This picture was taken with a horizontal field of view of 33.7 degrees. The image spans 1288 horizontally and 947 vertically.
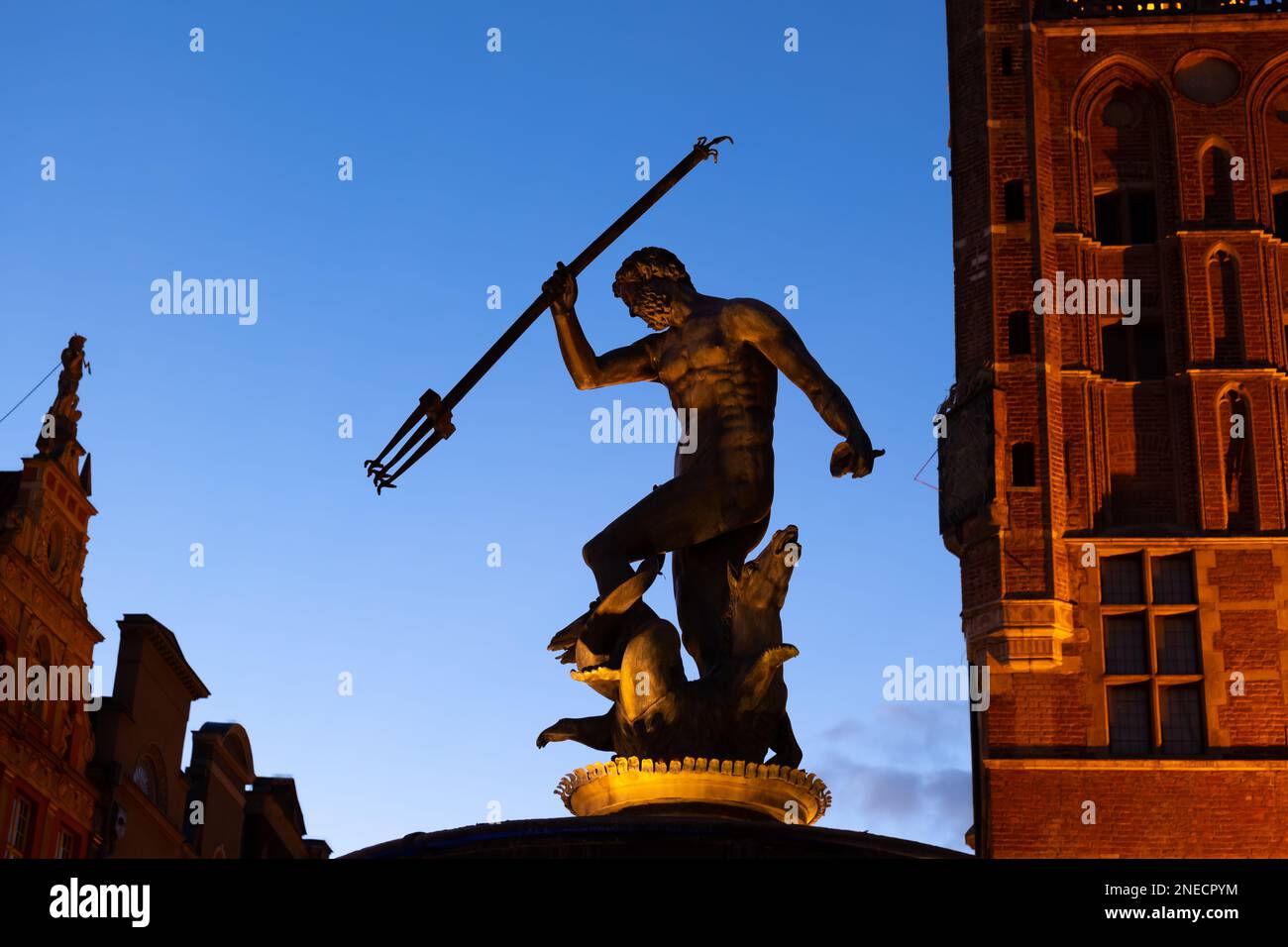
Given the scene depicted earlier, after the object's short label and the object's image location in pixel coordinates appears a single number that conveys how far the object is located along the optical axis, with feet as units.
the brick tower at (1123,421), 96.12
